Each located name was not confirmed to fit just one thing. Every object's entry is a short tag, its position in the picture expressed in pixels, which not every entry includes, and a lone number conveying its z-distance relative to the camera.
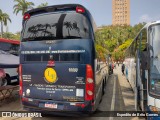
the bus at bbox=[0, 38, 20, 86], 10.87
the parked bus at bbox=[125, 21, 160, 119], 5.02
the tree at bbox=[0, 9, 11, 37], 53.57
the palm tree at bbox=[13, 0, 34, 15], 46.25
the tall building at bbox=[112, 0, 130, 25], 187.38
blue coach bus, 5.32
